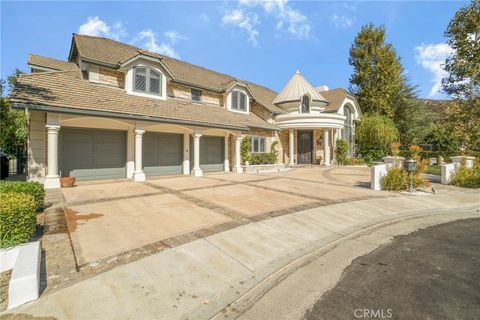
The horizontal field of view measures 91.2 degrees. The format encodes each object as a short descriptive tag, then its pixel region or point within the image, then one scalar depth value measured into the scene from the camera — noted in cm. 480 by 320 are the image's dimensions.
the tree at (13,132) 1955
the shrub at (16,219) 401
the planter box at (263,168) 1795
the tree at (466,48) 1709
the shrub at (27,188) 576
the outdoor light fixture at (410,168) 1049
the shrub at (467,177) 1228
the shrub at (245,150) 1800
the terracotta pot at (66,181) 1041
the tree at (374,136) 2606
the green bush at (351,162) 2455
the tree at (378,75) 3228
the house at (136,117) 1078
